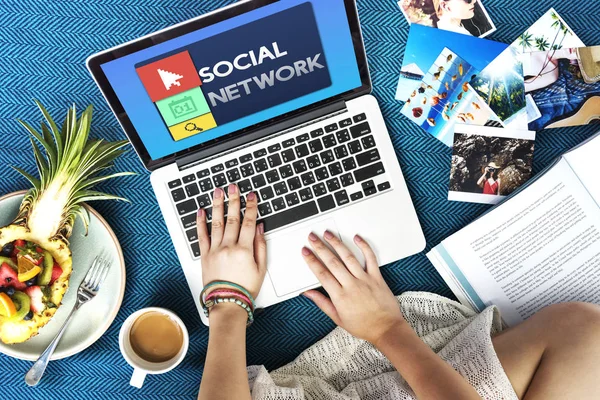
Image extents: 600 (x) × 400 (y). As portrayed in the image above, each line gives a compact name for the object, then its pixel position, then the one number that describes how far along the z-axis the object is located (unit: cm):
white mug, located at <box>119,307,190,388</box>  83
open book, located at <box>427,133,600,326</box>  88
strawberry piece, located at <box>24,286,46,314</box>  79
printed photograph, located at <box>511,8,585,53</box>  91
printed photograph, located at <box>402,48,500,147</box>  92
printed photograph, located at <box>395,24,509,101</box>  91
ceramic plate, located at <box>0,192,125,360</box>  85
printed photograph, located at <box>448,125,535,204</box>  91
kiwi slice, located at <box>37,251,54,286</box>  79
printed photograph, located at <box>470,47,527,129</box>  91
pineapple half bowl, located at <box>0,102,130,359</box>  78
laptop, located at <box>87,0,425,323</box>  81
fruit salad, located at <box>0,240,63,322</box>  77
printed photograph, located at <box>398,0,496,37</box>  91
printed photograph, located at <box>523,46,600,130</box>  91
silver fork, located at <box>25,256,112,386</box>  83
